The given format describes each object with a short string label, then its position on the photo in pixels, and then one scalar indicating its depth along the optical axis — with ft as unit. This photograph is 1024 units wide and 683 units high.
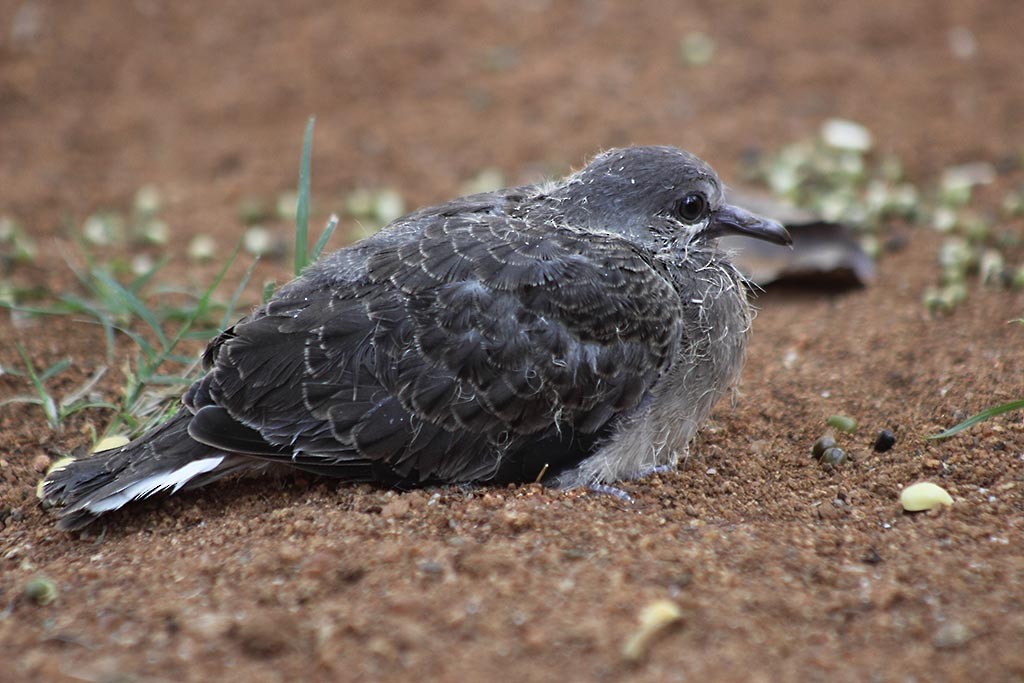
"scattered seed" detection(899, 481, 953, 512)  21.39
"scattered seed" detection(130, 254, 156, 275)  37.09
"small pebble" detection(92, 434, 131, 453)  25.14
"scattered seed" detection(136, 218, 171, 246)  39.68
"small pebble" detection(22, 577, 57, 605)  19.07
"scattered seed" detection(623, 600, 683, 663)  16.52
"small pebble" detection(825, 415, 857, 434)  25.73
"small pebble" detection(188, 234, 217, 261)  38.04
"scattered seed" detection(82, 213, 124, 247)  39.70
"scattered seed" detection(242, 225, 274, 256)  38.81
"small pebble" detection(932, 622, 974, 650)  16.75
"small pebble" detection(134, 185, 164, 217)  42.09
